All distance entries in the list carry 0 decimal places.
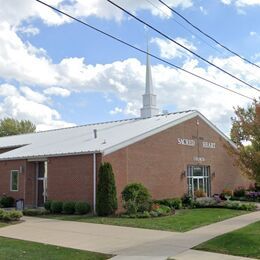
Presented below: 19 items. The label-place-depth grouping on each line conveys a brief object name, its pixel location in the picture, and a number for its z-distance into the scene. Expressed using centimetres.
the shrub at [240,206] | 2611
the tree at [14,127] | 7706
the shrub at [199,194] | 3262
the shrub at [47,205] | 2666
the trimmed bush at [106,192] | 2436
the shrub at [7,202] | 3030
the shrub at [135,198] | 2397
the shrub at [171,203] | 2764
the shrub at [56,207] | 2622
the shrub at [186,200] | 2936
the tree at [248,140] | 1622
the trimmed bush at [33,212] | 2552
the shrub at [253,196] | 3400
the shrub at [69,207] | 2553
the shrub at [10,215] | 2130
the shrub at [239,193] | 3631
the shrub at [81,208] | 2494
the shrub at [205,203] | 2778
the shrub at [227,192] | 3466
